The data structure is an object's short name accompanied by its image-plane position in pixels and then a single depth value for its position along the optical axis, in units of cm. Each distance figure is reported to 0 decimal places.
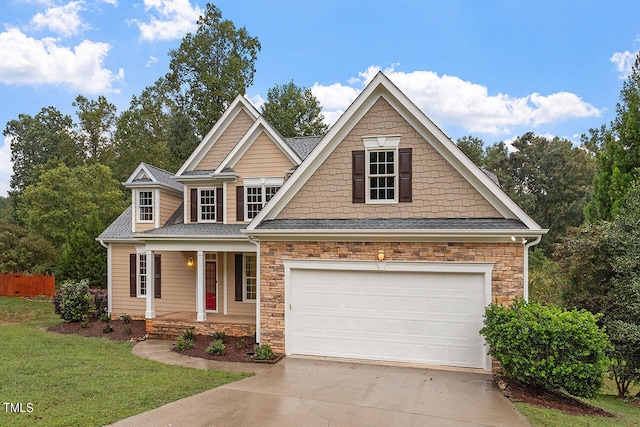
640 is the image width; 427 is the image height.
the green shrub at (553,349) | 691
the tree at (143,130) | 3002
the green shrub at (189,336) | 1168
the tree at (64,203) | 2569
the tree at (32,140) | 3988
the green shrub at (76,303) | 1498
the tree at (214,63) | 2803
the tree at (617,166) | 1506
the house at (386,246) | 879
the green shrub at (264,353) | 951
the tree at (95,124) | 3466
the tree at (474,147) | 3778
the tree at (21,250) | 2169
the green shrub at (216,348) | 1029
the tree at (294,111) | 3159
